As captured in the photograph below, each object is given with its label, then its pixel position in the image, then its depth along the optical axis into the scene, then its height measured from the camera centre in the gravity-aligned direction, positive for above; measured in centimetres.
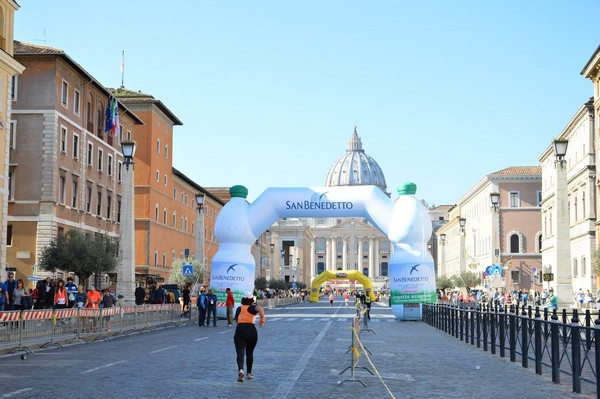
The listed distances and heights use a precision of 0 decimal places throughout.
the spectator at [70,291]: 3037 +16
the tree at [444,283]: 9775 +179
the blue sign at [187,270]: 4150 +123
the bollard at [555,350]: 1453 -84
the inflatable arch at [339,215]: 4084 +338
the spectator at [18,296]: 2875 -3
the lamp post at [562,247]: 2761 +163
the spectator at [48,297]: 2939 -5
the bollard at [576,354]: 1304 -81
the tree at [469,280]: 8419 +189
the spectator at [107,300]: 3049 -14
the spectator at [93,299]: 2892 -10
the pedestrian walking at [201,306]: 3619 -38
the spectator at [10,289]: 2859 +20
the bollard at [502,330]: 1977 -69
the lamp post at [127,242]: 3512 +213
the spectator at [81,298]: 3064 -8
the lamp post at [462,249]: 5178 +313
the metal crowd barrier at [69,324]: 2080 -83
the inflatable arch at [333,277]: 10788 +254
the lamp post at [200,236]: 4788 +335
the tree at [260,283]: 11024 +174
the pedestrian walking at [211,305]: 3682 -34
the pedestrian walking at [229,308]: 3707 -47
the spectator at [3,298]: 2694 -9
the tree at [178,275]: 6716 +166
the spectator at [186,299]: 4094 -11
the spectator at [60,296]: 2783 -1
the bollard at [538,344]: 1606 -82
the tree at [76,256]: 4334 +196
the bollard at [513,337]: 1872 -81
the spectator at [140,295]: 3738 +5
